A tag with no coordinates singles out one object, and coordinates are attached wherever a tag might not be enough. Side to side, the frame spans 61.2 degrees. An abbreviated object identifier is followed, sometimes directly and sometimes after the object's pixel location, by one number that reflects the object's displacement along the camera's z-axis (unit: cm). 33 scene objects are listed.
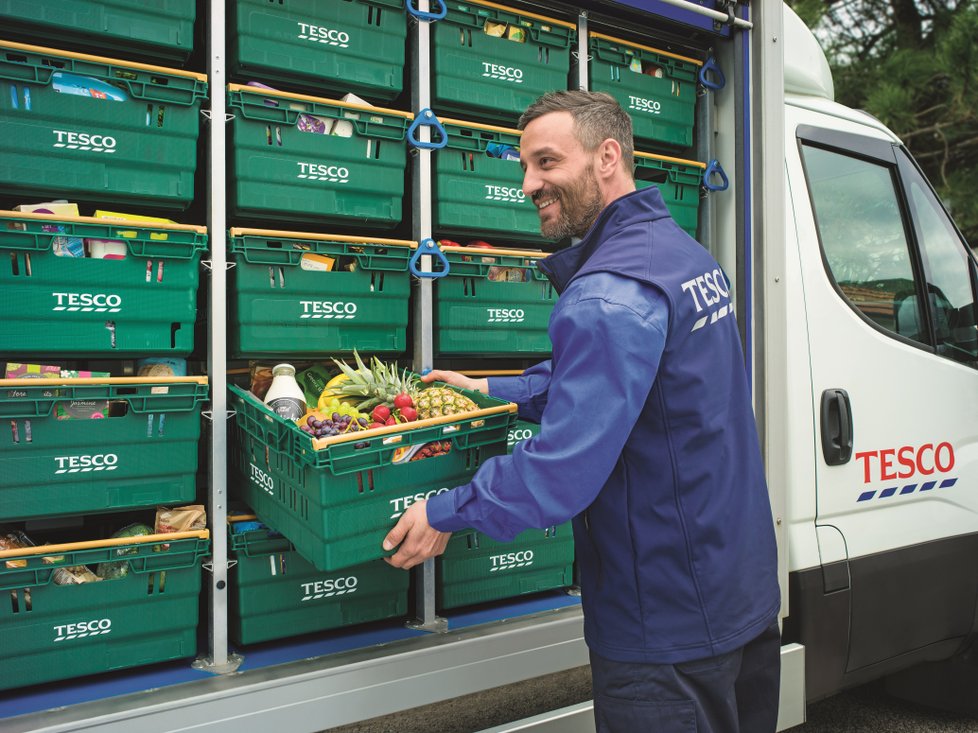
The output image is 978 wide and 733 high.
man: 185
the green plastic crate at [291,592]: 250
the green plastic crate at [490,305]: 299
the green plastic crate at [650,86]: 327
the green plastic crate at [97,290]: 224
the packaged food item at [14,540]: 227
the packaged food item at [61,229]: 227
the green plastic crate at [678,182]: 323
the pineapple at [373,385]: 253
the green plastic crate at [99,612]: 216
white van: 304
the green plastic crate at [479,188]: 296
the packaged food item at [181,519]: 245
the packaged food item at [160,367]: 255
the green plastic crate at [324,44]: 264
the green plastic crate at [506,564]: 282
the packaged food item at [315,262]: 271
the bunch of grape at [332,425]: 211
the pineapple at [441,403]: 236
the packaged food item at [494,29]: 307
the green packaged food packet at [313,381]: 285
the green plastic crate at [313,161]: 261
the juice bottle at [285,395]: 247
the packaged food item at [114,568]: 231
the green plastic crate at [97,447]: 220
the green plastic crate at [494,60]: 297
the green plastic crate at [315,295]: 260
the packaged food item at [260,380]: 277
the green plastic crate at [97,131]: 226
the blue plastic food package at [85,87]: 231
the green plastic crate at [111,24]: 229
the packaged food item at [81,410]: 227
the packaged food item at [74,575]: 225
